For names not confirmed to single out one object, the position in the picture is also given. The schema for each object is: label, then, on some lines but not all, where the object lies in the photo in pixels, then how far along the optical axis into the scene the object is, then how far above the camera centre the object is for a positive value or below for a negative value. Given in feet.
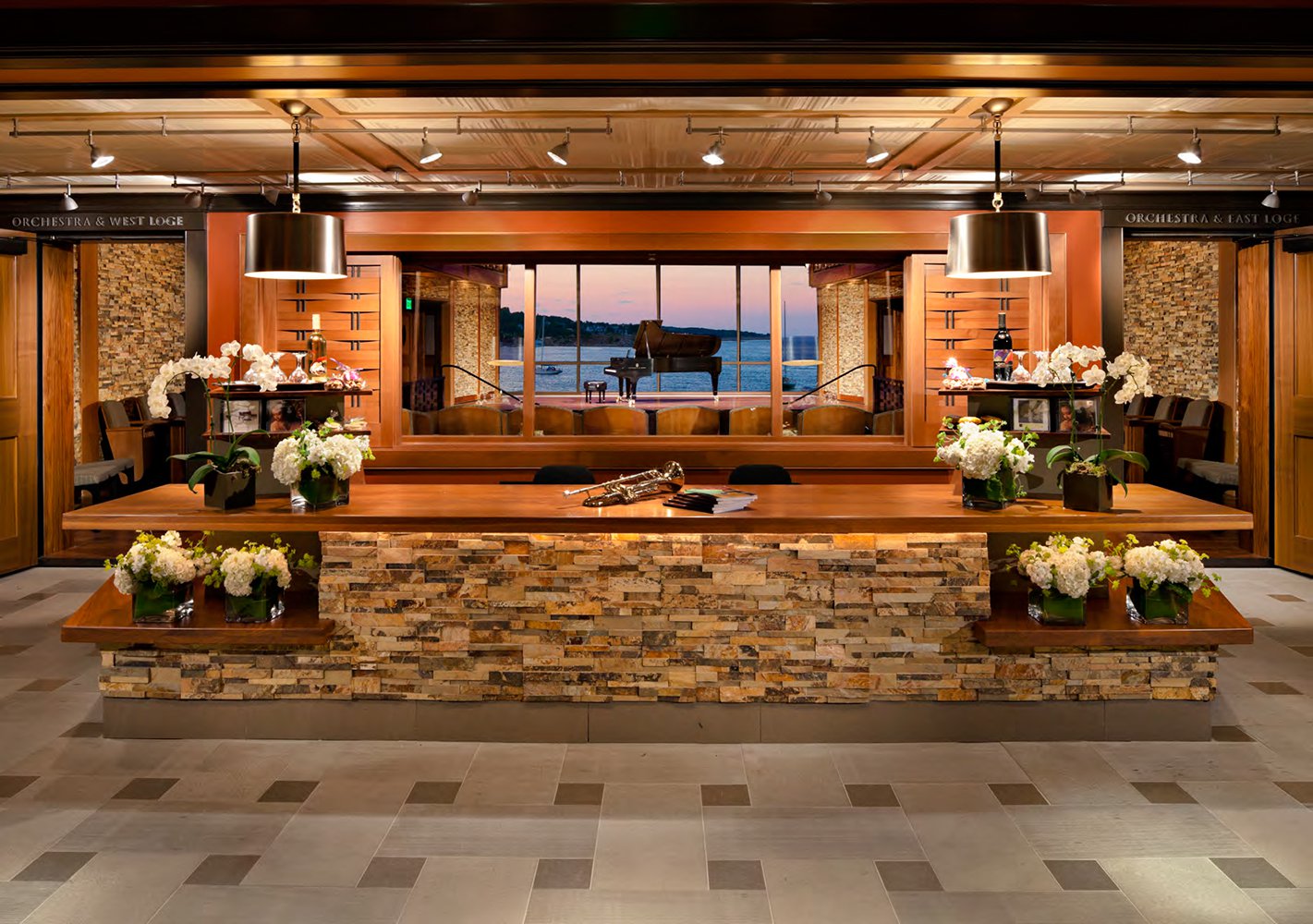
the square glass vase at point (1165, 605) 14.85 -2.39
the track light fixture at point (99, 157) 20.11 +5.56
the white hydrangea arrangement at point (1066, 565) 14.37 -1.78
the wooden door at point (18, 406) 26.89 +1.03
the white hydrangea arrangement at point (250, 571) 14.66 -1.80
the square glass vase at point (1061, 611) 14.67 -2.41
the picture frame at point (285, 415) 18.31 +0.50
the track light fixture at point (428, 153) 20.29 +5.65
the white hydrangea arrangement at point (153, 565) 14.65 -1.72
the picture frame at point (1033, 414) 20.56 +0.50
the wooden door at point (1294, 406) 26.73 +0.84
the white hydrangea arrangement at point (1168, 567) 14.53 -1.80
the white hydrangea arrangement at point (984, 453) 14.83 -0.19
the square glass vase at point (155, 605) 14.98 -2.32
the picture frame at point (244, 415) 18.37 +0.50
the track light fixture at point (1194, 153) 19.55 +5.38
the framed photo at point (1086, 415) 22.74 +0.53
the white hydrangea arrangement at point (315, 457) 15.05 -0.20
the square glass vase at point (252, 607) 14.89 -2.34
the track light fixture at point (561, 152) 19.25 +5.37
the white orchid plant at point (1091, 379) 15.19 +0.97
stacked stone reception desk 14.80 -2.95
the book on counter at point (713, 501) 14.56 -0.84
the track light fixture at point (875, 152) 19.92 +5.55
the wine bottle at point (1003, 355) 21.48 +1.88
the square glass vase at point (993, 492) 15.03 -0.77
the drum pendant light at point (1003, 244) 16.30 +3.06
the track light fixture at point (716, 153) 19.51 +5.43
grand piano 36.14 +2.98
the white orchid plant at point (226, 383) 15.05 +0.98
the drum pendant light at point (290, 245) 16.47 +3.14
